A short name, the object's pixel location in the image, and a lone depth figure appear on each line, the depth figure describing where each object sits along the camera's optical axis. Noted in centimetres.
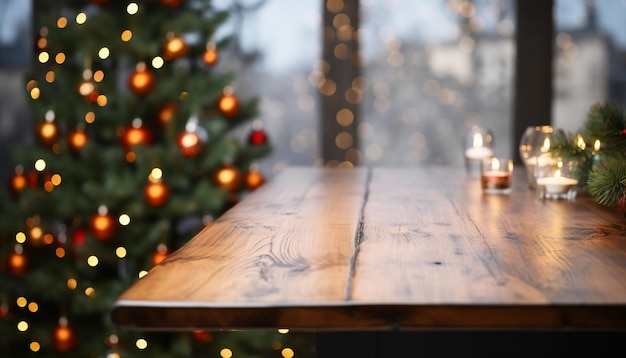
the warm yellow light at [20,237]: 301
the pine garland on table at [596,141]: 168
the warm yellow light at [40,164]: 298
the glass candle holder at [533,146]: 190
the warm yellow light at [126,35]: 300
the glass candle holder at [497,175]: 185
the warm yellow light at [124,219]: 294
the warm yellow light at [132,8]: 297
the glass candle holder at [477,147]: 226
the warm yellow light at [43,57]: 295
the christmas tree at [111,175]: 289
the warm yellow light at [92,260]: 289
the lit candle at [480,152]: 227
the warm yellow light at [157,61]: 303
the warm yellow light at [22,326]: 301
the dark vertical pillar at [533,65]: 354
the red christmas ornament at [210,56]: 310
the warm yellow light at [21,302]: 305
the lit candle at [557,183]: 172
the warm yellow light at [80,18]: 299
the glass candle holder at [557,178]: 172
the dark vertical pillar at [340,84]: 356
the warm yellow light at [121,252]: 296
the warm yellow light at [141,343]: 288
